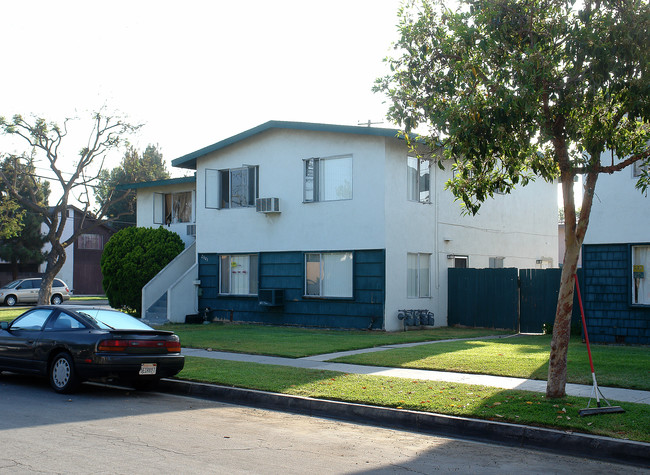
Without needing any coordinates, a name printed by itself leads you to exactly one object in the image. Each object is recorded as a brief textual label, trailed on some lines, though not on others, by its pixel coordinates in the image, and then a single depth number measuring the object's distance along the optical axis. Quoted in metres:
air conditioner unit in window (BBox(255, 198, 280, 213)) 23.22
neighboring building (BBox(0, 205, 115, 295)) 54.22
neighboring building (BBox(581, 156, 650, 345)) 17.09
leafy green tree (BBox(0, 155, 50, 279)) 46.59
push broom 8.61
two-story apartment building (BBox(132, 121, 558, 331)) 21.33
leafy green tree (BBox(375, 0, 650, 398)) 9.14
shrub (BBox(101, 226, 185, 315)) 25.92
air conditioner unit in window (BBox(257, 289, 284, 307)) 22.97
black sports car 10.86
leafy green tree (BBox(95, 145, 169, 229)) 57.67
